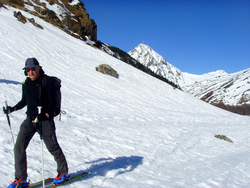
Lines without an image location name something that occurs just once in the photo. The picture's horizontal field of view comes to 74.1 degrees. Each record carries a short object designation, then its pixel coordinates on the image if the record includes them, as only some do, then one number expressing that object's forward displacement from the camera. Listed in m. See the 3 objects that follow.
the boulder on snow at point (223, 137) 12.11
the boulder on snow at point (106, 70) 26.03
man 3.11
